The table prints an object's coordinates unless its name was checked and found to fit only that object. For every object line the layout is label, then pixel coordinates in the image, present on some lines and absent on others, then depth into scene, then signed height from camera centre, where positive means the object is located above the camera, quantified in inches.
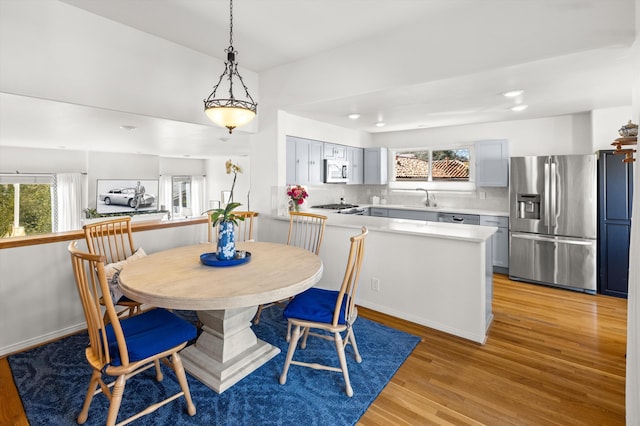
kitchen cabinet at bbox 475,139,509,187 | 190.1 +28.4
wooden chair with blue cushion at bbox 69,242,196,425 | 59.0 -26.5
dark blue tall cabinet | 143.9 -5.7
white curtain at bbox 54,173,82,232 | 278.4 +10.2
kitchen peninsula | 104.9 -22.2
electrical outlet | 127.4 -29.6
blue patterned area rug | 70.2 -44.2
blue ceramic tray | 84.7 -13.4
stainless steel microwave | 201.2 +25.6
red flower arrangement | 154.8 +7.9
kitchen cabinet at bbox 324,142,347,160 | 202.5 +38.7
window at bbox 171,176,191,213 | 372.8 +22.5
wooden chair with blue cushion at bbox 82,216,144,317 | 97.9 -10.3
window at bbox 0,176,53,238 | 261.3 +5.7
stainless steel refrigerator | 152.1 -5.8
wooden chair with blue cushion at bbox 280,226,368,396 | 76.3 -25.6
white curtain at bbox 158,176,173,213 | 359.6 +20.7
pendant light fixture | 91.8 +28.3
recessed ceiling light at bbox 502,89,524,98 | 129.6 +48.0
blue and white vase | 87.5 -8.5
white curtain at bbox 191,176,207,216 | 383.9 +19.3
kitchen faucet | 229.3 +5.5
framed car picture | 307.6 +16.1
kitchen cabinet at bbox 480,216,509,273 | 179.3 -18.6
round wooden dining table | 64.9 -16.7
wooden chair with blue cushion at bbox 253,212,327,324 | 121.3 -9.9
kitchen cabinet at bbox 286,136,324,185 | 174.2 +28.3
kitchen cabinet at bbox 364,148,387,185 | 239.3 +33.2
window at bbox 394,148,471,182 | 216.8 +31.8
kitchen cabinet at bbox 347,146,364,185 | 229.8 +33.6
